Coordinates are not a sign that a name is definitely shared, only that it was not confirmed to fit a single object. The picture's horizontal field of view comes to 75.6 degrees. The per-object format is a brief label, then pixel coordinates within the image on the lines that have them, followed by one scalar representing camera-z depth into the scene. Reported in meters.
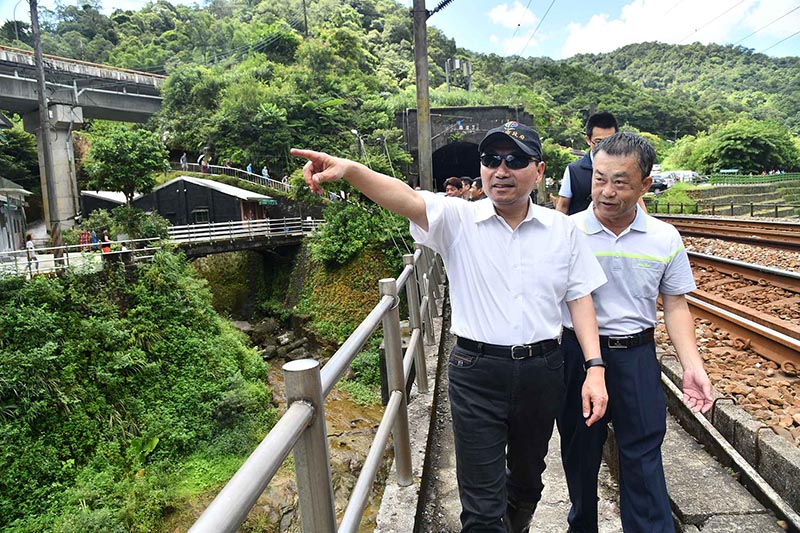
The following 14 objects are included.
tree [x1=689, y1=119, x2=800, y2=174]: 37.50
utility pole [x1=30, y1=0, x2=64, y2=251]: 17.38
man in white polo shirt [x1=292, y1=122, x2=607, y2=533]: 1.87
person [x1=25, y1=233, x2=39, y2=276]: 12.04
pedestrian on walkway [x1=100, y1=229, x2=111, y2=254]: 13.89
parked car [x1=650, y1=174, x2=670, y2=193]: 33.91
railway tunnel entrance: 31.38
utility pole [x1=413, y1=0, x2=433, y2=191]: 9.48
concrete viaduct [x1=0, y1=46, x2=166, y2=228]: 22.95
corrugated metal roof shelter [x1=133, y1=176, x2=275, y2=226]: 22.23
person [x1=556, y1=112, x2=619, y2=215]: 3.15
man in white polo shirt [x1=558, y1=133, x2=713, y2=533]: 2.02
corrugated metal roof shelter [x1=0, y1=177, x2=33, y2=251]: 19.00
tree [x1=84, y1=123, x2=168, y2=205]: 17.50
